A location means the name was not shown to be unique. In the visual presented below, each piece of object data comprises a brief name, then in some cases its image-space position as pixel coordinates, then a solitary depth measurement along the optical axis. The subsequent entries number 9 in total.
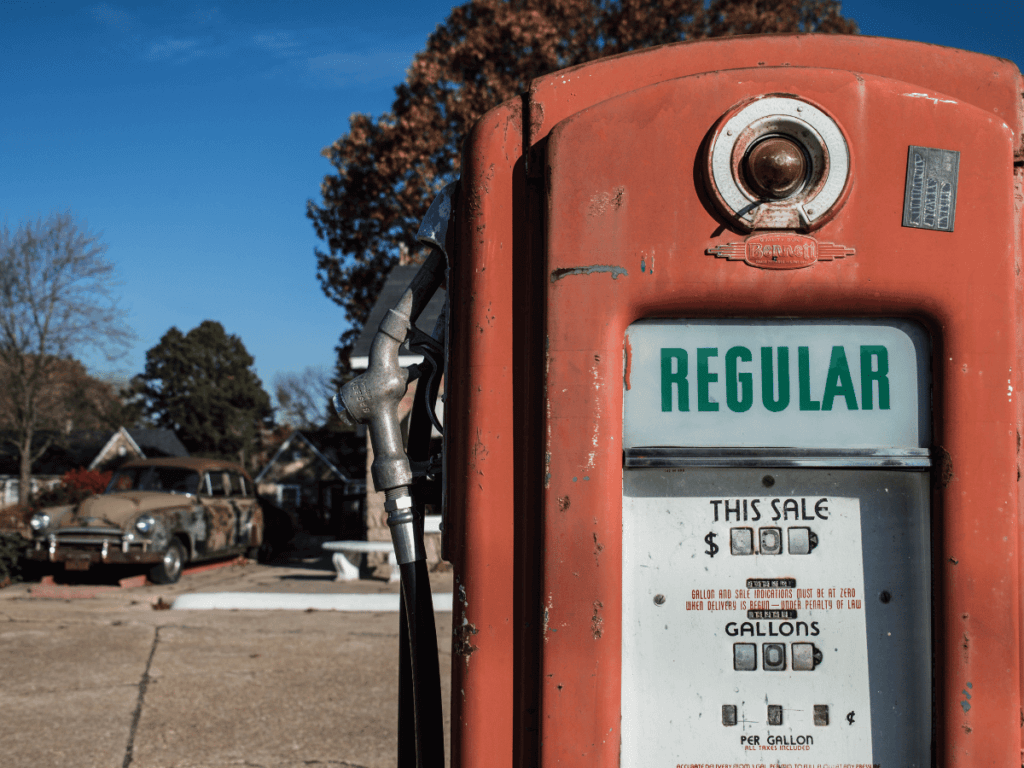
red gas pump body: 1.52
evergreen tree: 35.62
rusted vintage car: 9.52
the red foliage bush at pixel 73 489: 18.39
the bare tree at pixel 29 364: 21.06
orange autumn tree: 15.81
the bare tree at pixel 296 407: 41.44
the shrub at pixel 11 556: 9.45
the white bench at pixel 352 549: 9.60
